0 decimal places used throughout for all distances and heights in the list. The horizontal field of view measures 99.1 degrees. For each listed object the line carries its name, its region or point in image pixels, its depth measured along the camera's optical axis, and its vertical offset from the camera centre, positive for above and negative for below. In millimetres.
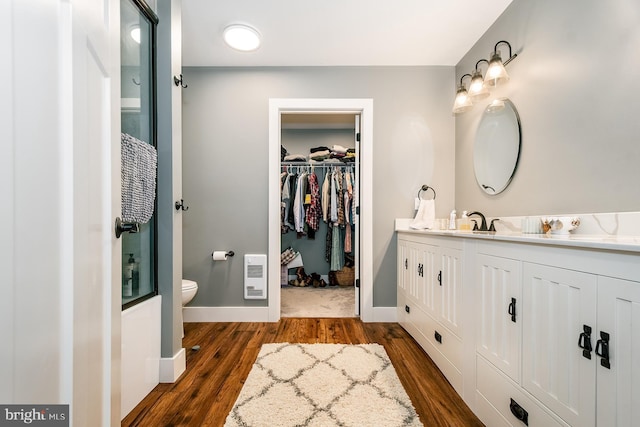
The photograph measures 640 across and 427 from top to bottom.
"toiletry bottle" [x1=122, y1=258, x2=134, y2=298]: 1343 -354
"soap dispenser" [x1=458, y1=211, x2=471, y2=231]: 2158 -88
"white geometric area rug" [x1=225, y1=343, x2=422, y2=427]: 1241 -948
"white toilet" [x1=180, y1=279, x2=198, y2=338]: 2053 -611
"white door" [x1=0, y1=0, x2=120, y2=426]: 478 +9
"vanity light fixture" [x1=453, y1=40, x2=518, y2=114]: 1704 +873
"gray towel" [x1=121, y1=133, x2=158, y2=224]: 1232 +154
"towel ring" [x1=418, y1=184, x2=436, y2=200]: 2498 +219
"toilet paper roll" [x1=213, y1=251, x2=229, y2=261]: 2455 -403
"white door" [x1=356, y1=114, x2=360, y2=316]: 2621 -158
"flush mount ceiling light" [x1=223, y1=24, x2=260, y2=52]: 2025 +1339
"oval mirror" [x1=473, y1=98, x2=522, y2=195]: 1768 +466
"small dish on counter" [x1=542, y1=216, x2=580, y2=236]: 1303 -62
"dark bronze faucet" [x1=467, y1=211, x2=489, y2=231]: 1983 -80
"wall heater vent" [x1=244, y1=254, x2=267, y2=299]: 2479 -580
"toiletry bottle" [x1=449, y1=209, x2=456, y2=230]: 2211 -73
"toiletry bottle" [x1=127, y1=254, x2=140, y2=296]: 1409 -341
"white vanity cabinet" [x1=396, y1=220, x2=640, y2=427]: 708 -406
